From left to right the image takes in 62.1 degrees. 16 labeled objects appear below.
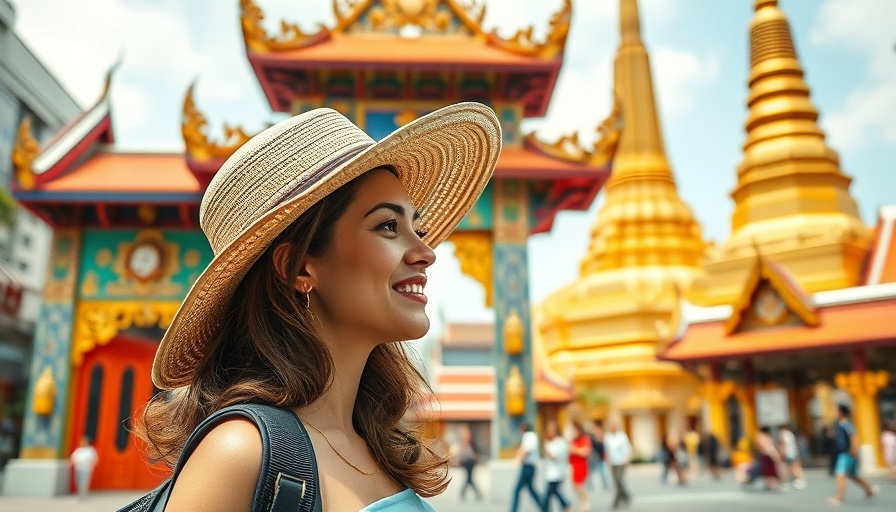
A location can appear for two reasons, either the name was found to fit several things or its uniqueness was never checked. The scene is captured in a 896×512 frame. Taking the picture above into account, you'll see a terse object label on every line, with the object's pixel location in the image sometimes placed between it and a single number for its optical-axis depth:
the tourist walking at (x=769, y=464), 13.08
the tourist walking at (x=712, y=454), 17.92
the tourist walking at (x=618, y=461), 10.49
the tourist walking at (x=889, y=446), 12.61
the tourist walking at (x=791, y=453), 14.12
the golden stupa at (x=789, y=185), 18.52
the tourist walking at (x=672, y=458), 15.61
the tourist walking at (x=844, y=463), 10.18
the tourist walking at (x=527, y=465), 8.21
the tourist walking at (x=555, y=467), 8.45
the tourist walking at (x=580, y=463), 10.07
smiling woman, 1.32
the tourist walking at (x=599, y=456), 14.23
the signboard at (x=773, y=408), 15.80
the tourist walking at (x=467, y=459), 12.05
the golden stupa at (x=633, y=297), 23.95
